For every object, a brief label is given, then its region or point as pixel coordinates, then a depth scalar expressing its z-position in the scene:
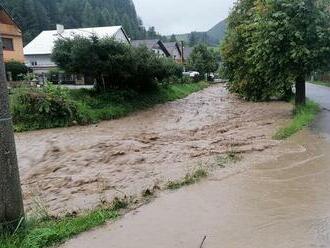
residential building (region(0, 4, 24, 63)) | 42.56
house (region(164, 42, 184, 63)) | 88.12
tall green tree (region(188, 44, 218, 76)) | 67.81
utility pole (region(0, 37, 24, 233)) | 5.40
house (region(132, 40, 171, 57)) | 72.81
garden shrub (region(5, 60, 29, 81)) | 38.50
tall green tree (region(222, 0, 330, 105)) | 17.25
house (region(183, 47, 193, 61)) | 98.76
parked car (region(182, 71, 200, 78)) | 60.45
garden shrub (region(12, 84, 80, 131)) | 20.69
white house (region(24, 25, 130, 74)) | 55.81
